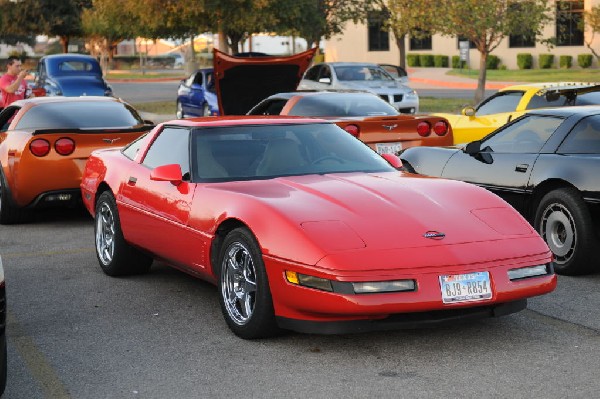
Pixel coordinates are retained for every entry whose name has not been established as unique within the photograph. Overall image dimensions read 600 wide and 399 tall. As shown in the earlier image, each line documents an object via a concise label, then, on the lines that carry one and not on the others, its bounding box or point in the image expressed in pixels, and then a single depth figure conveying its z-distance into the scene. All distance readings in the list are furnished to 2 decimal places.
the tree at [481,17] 29.02
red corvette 6.19
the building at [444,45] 53.88
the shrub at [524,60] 55.75
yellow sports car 13.75
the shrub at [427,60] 61.62
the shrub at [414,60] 62.69
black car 8.57
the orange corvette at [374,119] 12.66
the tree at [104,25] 34.34
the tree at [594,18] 44.62
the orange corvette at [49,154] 11.68
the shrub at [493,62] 57.09
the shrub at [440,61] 61.03
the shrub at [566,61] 53.53
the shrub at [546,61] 54.56
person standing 17.12
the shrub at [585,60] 52.19
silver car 26.75
